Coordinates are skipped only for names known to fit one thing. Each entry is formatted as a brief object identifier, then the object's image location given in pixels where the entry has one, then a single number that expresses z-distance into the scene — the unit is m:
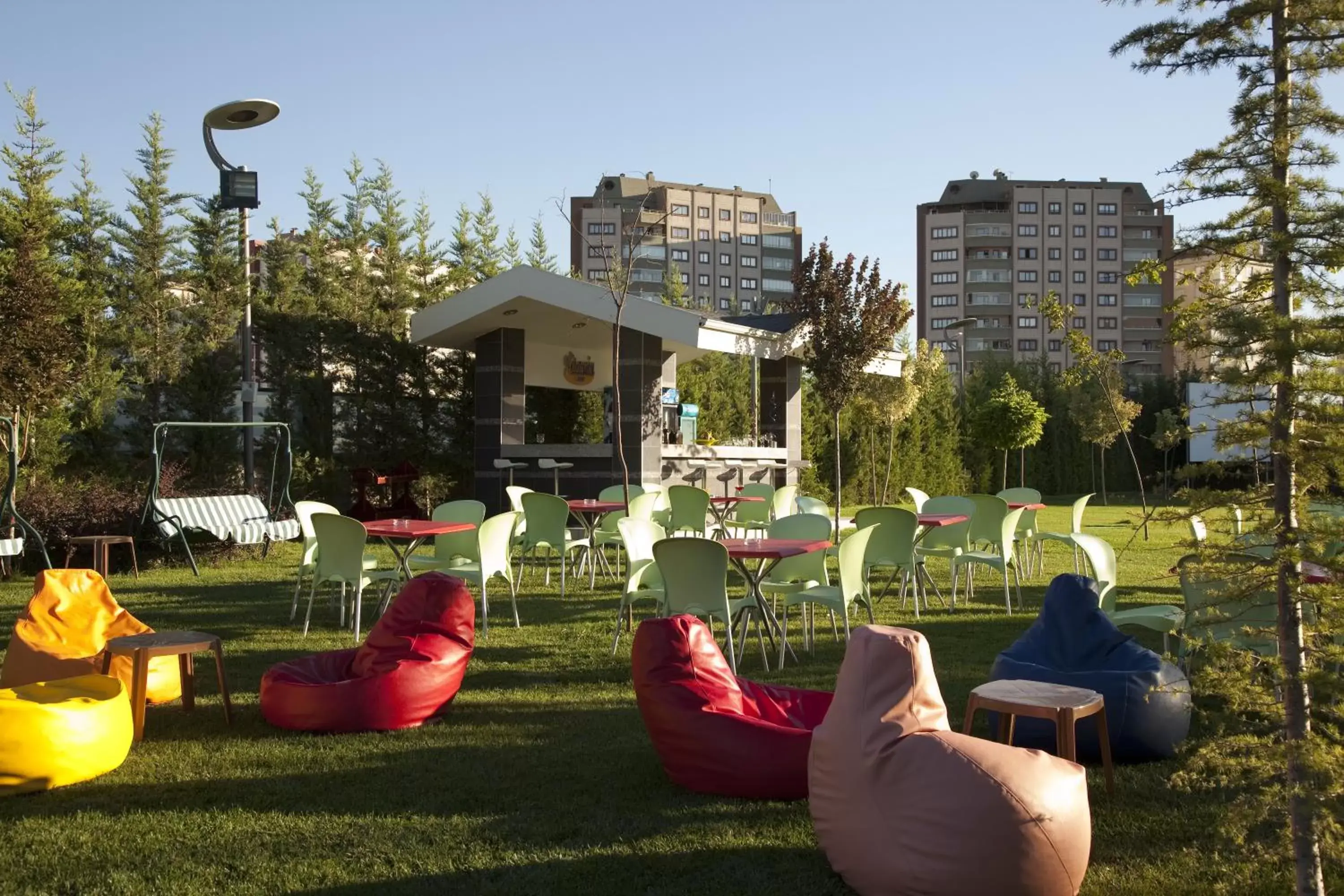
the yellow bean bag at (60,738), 4.05
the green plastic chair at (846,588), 6.41
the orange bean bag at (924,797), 2.96
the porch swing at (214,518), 10.42
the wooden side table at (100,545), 9.71
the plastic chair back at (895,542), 7.71
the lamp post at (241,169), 11.30
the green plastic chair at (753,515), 10.80
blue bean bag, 4.43
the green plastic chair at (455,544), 8.40
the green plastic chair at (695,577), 5.86
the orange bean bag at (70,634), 5.17
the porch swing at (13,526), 8.64
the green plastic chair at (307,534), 8.09
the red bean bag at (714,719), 3.98
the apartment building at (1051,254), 78.00
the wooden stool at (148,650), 4.82
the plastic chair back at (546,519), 9.07
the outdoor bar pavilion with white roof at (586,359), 14.64
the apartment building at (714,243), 81.06
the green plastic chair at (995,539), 8.62
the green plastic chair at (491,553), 7.27
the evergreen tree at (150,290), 13.88
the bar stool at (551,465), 15.04
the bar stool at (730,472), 16.58
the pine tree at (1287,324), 2.57
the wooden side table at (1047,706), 3.72
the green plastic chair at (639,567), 6.80
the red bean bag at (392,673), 4.98
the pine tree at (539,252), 21.64
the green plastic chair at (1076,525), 9.27
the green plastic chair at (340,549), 7.05
